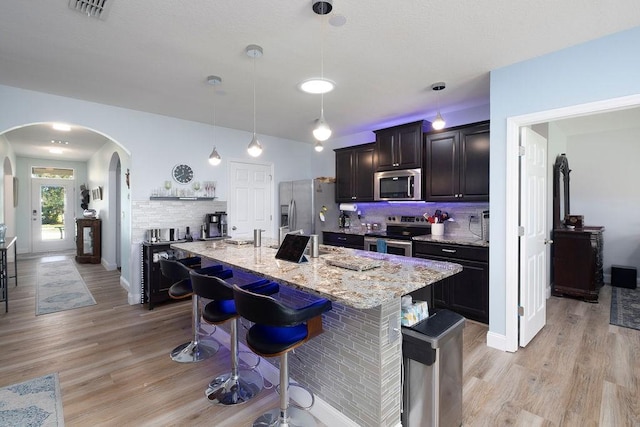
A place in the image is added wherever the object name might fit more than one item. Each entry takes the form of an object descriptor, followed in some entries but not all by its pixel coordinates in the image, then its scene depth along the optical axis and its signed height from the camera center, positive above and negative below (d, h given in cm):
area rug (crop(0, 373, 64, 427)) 198 -134
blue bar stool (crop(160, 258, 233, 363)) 258 -86
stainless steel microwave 429 +36
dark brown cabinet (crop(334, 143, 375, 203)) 502 +63
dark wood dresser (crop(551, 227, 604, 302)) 415 -76
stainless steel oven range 416 -37
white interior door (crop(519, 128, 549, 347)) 288 -27
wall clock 460 +57
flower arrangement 430 -11
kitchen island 161 -69
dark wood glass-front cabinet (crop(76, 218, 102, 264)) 707 -68
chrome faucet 279 -21
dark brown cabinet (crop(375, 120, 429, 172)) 428 +92
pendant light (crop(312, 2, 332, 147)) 200 +61
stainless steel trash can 164 -89
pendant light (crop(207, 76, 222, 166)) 311 +133
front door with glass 834 -9
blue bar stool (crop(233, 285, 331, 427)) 151 -69
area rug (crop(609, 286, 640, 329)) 345 -126
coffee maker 473 -22
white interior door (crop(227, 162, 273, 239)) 531 +20
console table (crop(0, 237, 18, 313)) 388 -79
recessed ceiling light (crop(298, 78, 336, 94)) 317 +133
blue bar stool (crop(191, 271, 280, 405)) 197 -82
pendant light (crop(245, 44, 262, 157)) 252 +132
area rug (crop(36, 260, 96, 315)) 416 -124
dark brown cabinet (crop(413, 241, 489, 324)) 341 -86
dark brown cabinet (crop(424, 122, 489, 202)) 370 +57
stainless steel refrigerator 535 +7
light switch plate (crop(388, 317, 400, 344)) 167 -65
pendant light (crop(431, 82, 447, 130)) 332 +104
